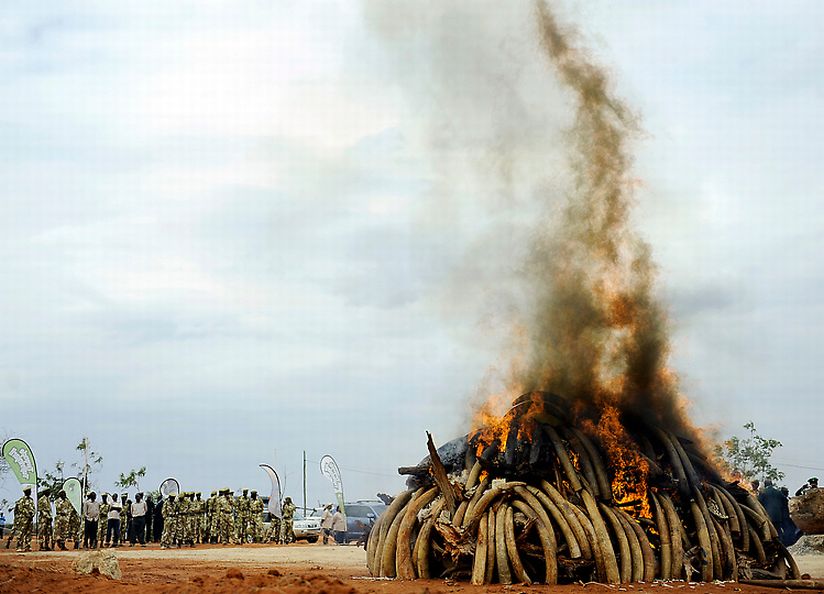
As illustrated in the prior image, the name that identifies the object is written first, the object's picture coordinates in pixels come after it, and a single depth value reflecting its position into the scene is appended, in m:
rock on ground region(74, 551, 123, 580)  16.22
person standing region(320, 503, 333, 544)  38.88
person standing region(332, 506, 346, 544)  38.62
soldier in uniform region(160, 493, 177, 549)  35.09
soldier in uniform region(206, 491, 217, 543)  38.06
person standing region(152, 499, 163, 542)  39.35
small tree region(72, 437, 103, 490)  39.78
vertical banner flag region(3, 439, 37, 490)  31.78
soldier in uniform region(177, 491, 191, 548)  35.91
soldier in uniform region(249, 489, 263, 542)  39.16
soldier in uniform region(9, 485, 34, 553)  31.61
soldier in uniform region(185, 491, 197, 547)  36.69
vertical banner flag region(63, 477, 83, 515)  33.19
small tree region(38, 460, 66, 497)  44.88
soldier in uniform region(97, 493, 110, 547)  33.50
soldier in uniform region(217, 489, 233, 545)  38.09
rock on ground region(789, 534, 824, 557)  25.41
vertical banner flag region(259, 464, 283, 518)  39.62
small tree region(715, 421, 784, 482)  40.69
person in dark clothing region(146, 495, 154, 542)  39.25
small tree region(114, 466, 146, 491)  52.81
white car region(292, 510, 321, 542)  43.19
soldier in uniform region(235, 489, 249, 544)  38.53
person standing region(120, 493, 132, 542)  37.91
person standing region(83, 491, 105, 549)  32.66
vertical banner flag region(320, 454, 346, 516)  39.28
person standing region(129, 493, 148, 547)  37.47
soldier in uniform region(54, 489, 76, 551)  32.53
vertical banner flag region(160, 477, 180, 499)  38.16
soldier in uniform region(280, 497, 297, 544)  39.69
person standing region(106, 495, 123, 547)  34.91
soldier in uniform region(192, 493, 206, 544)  37.12
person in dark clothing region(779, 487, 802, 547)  25.14
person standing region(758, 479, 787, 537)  25.30
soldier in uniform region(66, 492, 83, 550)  33.12
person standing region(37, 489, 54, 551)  32.94
